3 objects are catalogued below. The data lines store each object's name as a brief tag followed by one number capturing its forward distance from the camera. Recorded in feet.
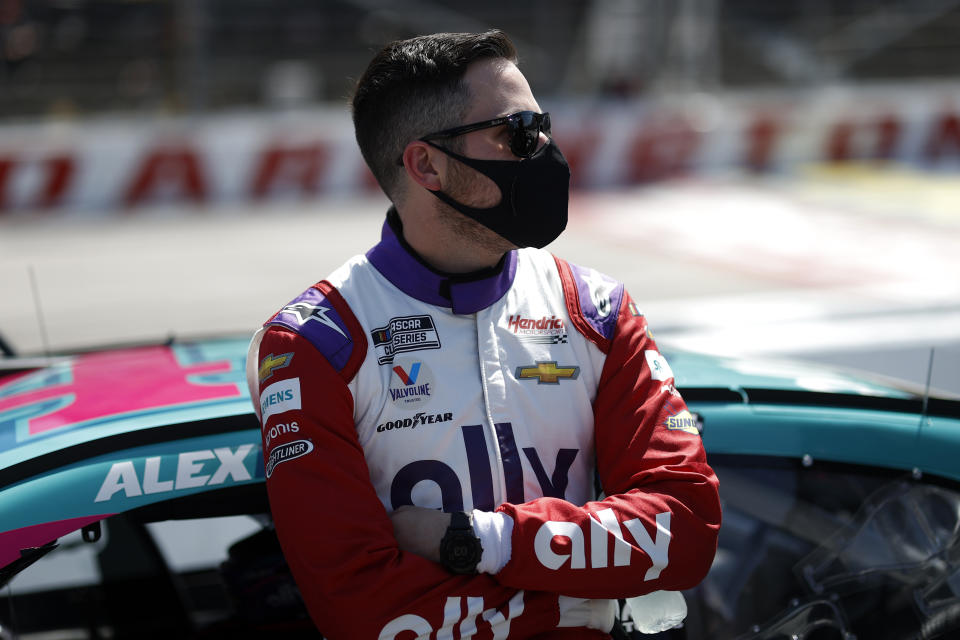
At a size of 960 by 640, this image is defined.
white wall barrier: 48.77
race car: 10.51
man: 10.20
